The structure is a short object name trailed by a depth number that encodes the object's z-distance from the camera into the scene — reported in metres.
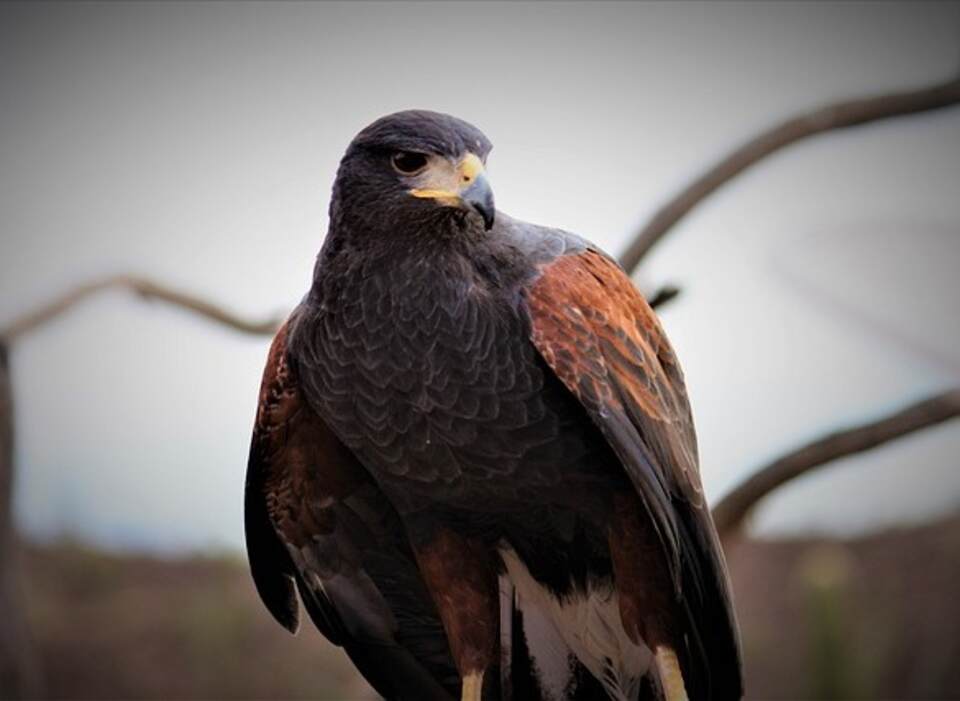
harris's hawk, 6.77
